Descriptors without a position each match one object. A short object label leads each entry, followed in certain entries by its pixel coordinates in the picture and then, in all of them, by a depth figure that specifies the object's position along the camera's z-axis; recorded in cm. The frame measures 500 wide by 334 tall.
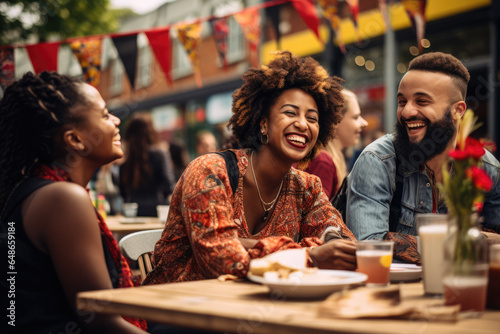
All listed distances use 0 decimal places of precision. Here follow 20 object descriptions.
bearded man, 288
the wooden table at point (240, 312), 123
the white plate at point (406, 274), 194
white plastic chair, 282
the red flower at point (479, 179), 136
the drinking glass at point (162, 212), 475
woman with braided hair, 173
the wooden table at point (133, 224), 450
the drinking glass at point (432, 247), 165
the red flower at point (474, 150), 140
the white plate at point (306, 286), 150
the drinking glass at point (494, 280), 151
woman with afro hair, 218
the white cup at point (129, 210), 538
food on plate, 171
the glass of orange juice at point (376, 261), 179
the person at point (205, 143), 839
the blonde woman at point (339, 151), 406
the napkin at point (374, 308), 129
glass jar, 141
